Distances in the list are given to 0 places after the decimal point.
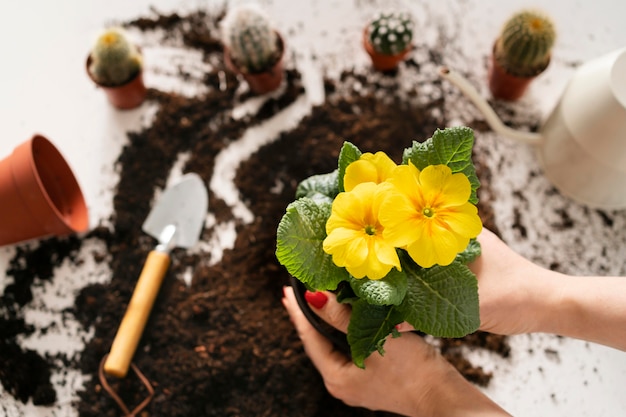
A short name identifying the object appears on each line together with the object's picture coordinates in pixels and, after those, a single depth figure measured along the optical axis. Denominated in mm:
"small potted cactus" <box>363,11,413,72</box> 1159
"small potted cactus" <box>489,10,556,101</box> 1092
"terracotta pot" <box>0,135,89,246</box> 1012
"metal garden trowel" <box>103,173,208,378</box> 1013
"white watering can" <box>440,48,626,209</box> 952
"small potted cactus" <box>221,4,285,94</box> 1117
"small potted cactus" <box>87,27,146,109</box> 1112
